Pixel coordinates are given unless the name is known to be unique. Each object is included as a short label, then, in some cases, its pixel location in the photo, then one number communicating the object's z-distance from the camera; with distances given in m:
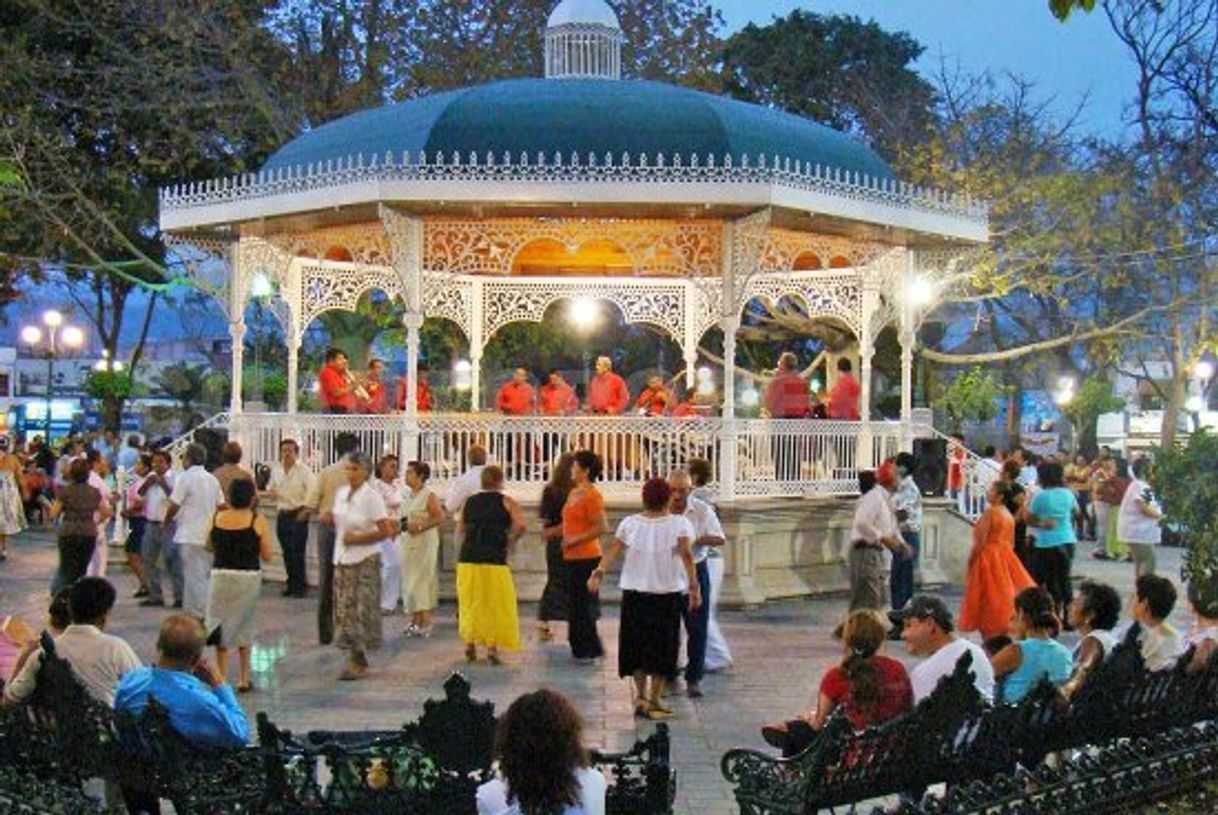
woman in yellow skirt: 12.55
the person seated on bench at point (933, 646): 7.04
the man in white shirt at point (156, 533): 16.42
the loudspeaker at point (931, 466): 20.08
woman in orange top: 12.66
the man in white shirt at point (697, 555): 11.44
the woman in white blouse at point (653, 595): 10.52
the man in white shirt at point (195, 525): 13.44
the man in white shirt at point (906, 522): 15.17
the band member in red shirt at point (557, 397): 20.33
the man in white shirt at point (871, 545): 14.03
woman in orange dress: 12.22
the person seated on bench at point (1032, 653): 7.70
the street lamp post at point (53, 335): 33.22
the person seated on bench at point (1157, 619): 8.20
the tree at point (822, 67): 47.78
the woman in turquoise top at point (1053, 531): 15.02
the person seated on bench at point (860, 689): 6.64
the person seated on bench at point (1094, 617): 7.83
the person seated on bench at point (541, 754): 4.72
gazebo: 17.25
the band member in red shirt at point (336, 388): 19.17
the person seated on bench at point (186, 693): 6.36
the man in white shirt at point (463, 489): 14.20
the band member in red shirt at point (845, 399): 19.78
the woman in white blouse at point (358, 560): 11.84
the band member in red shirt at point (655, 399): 20.27
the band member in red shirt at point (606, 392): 19.82
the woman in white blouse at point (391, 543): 14.60
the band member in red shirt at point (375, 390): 19.95
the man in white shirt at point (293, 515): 17.17
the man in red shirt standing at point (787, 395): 18.95
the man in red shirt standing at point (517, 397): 19.91
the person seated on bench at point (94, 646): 7.19
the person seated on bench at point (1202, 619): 8.27
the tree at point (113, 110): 29.41
